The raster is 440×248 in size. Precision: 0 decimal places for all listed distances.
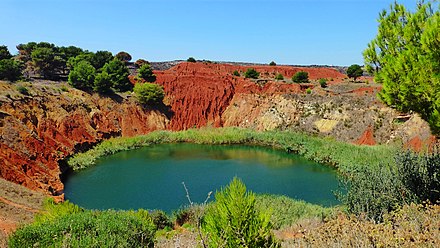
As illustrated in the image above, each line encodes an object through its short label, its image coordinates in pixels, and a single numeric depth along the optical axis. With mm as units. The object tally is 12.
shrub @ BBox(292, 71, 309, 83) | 47688
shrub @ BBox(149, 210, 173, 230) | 15312
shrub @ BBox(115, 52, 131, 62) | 72262
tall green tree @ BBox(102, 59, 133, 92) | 44344
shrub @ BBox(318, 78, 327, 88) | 45088
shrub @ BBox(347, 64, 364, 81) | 49938
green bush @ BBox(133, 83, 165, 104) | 43562
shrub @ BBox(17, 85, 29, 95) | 31412
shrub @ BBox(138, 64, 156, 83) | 48628
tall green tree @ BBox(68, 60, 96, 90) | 39938
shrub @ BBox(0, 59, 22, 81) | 35219
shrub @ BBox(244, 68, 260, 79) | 50938
